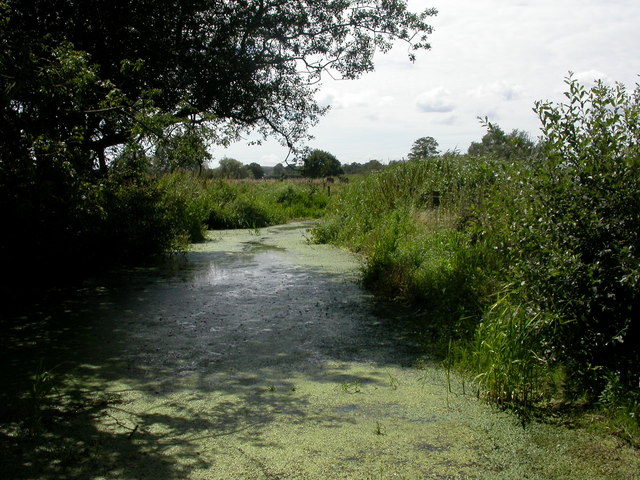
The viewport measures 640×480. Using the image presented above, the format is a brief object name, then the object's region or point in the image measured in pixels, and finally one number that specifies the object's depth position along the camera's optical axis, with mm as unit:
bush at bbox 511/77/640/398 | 2885
